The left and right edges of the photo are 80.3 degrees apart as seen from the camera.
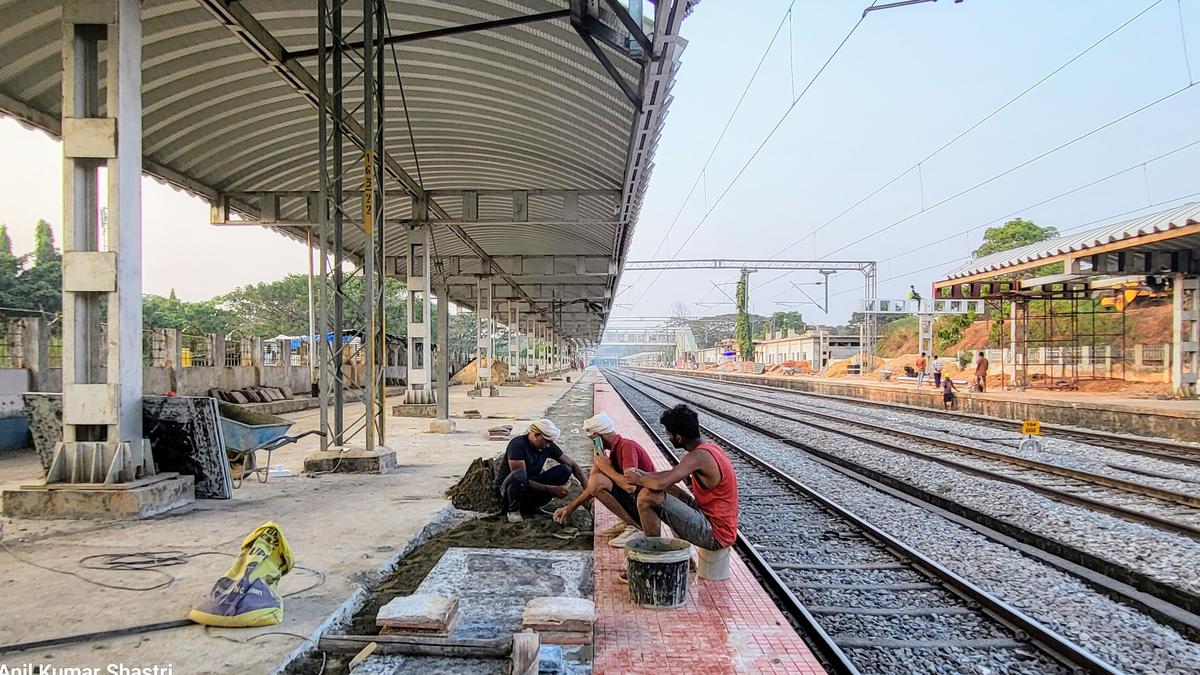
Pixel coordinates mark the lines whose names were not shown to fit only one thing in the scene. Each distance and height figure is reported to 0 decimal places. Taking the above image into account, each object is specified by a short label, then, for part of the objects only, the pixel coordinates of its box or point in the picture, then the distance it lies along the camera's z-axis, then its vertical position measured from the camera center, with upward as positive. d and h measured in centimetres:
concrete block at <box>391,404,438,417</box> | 1581 -136
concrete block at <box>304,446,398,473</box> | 866 -137
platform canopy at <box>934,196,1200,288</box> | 1652 +236
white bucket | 453 -141
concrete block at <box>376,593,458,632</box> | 338 -128
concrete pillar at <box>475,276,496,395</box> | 2586 +7
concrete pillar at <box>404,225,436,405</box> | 1477 +81
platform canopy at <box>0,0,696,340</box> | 776 +342
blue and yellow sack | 345 -120
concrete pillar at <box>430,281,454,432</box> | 1355 -40
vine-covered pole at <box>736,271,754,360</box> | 6362 +58
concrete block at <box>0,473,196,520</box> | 559 -117
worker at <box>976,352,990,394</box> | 2409 -109
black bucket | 391 -128
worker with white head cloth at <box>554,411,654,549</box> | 518 -92
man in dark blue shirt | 639 -117
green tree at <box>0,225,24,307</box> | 3122 +352
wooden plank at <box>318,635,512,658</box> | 323 -136
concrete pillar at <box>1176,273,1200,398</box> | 1895 -13
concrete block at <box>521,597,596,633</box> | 335 -128
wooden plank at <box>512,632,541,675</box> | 288 -125
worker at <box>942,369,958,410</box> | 2075 -153
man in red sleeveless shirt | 438 -95
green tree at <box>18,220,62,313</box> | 3281 +341
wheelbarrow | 702 -87
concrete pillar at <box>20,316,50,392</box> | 1112 +4
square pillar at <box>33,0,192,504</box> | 571 +73
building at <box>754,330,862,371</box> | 5675 -46
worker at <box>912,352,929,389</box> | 2912 -112
